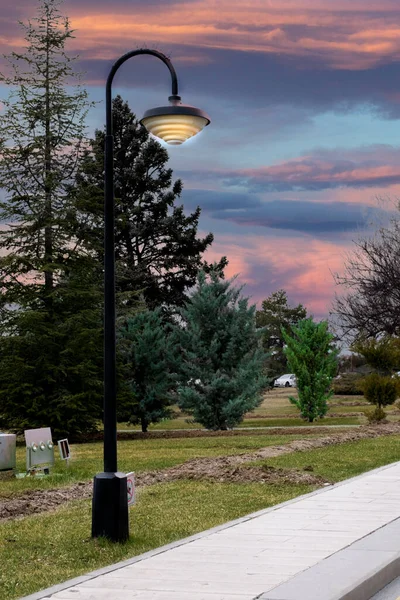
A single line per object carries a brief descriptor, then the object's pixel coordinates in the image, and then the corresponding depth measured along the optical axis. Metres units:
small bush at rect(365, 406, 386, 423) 29.28
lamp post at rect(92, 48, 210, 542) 9.67
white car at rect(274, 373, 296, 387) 87.88
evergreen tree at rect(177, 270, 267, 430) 32.16
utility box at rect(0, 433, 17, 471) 17.99
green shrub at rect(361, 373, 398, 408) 31.22
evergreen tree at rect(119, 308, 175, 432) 35.09
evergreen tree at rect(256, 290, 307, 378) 87.69
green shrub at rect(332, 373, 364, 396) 58.03
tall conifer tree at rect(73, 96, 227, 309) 58.88
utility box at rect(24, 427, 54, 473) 17.03
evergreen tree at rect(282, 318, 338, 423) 35.16
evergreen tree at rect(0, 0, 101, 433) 32.50
